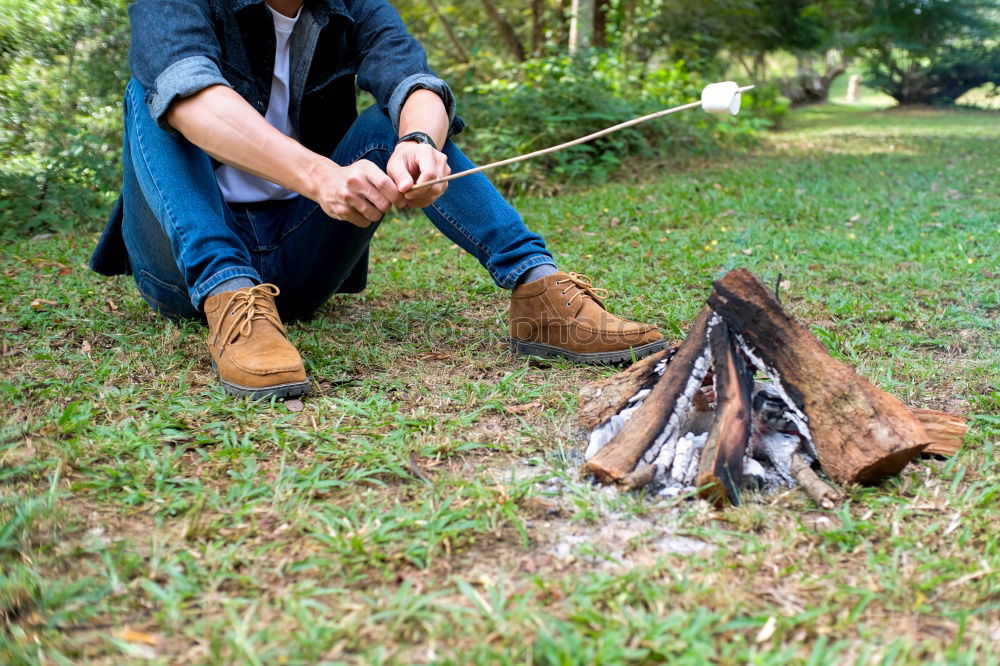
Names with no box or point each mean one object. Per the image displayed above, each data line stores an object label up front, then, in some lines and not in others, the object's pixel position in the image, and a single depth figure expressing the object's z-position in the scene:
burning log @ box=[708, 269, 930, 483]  1.63
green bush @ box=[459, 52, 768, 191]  5.98
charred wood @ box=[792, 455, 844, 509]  1.60
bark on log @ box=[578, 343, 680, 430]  1.87
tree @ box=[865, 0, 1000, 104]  11.81
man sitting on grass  2.02
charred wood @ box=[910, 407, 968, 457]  1.78
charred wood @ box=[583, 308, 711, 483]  1.67
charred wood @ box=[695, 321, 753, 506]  1.59
